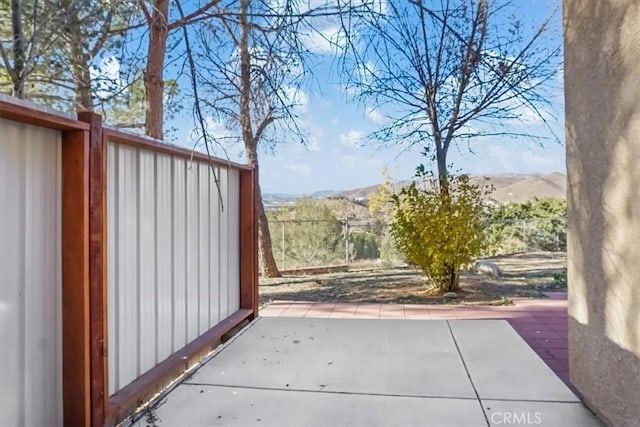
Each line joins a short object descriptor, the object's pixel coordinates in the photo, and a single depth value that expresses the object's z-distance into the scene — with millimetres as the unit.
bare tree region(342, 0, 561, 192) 6320
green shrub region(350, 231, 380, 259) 11969
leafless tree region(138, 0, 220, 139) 3656
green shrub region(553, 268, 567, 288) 7016
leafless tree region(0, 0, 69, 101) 3814
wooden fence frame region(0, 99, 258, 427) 2066
